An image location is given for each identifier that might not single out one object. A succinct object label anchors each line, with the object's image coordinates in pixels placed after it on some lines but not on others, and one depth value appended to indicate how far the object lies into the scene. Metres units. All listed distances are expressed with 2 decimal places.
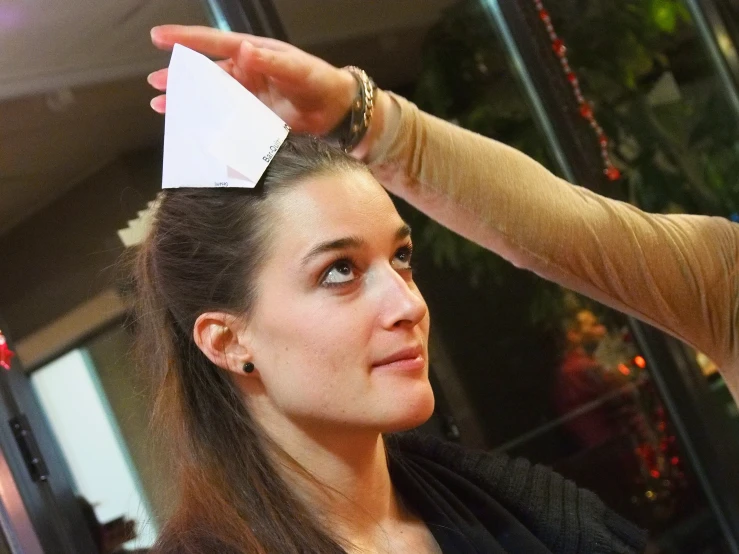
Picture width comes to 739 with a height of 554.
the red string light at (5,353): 2.03
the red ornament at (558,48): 2.45
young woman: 1.01
